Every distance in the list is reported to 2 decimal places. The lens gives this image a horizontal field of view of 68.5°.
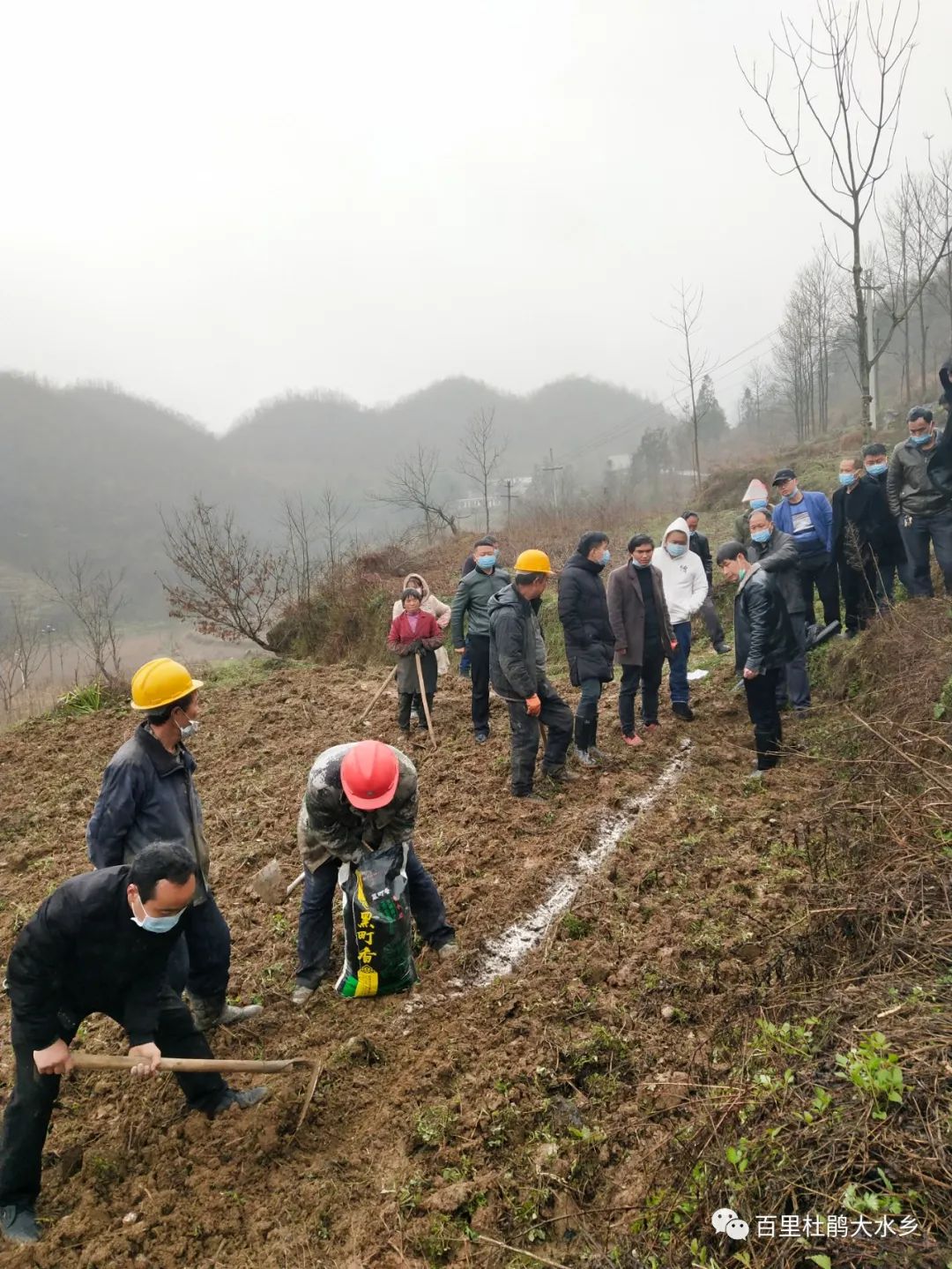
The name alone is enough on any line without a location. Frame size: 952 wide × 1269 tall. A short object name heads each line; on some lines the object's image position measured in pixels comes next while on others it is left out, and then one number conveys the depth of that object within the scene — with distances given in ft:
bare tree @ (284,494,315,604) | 54.13
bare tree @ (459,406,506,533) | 93.86
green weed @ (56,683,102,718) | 36.78
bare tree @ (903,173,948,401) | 75.05
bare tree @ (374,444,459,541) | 77.59
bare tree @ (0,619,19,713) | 51.65
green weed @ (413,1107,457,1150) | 8.55
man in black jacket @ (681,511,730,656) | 28.66
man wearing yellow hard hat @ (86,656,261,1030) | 9.83
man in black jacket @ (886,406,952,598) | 19.54
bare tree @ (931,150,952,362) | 60.60
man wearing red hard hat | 9.96
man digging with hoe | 7.91
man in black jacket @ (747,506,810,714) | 17.71
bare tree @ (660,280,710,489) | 77.40
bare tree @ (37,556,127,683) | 47.19
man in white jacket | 22.47
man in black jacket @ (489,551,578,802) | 16.79
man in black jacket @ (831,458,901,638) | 20.95
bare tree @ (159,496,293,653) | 48.60
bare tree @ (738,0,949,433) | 22.35
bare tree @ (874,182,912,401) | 81.46
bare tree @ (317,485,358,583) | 56.54
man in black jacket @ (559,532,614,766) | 18.44
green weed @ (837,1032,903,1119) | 6.30
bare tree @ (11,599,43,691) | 55.67
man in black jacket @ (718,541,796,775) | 16.19
